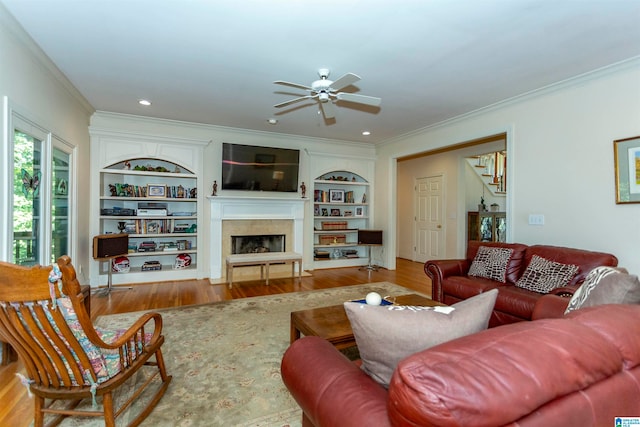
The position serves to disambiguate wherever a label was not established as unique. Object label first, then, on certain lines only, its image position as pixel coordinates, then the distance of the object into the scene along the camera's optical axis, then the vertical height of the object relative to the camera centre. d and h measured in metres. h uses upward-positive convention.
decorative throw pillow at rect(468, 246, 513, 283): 3.31 -0.53
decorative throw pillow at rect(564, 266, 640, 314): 1.29 -0.33
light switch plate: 3.60 -0.03
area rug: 1.79 -1.16
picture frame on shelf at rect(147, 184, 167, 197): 4.92 +0.41
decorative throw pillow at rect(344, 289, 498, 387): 0.98 -0.36
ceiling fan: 2.90 +1.22
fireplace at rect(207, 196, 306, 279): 5.19 -0.08
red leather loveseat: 2.74 -0.66
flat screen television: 5.22 +0.85
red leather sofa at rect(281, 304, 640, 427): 0.64 -0.38
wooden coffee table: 1.97 -0.76
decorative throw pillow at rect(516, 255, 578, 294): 2.80 -0.55
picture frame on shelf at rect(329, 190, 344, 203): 6.39 +0.43
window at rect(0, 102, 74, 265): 2.42 +0.20
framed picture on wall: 2.81 +0.46
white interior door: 6.92 -0.04
